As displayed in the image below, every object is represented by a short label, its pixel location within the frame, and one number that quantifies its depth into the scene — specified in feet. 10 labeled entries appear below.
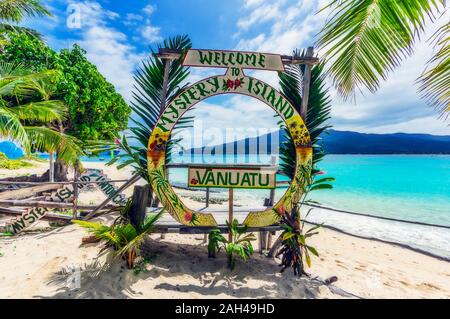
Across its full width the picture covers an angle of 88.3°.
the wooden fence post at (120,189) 15.15
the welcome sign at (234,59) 14.02
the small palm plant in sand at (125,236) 11.75
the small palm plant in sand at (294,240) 13.44
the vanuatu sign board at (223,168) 14.03
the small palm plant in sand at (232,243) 13.20
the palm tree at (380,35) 8.46
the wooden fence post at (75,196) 22.58
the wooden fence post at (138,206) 13.14
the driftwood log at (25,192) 24.06
